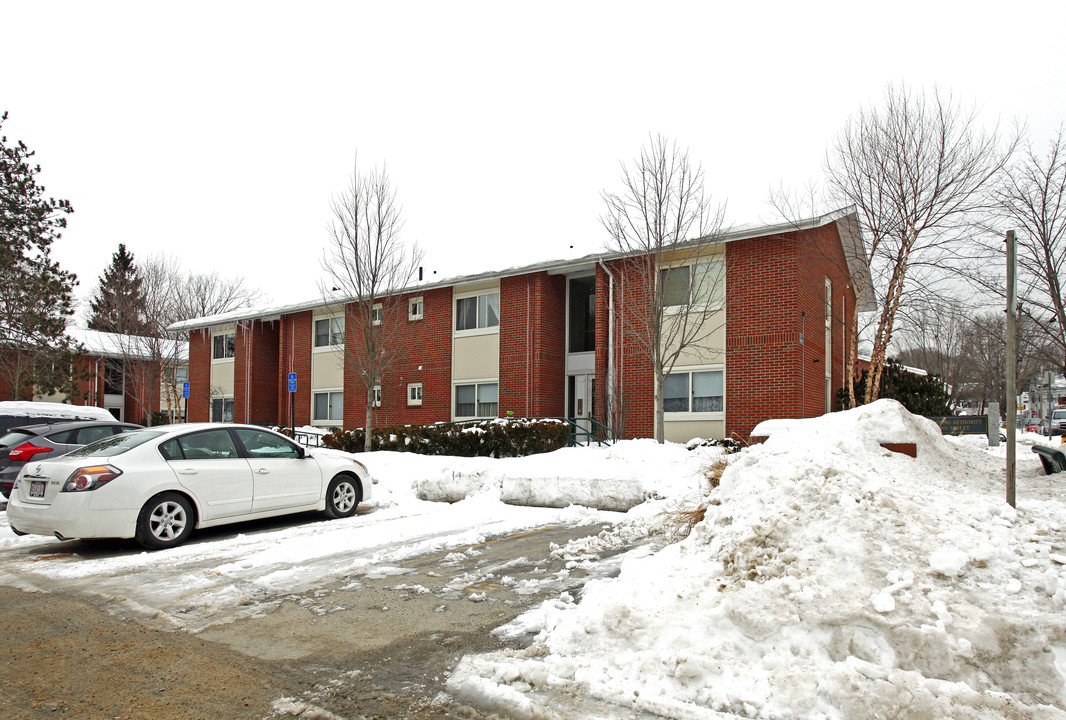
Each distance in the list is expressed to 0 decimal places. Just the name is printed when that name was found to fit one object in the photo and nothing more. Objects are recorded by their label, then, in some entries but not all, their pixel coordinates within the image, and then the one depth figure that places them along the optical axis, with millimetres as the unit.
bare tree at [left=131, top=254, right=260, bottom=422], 30612
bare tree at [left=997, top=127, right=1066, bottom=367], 14883
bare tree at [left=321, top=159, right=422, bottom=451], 17984
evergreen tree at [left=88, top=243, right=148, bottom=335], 30375
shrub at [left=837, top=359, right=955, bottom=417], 19969
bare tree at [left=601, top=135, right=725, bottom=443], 15648
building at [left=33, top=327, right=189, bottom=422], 31414
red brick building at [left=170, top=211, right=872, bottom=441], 17641
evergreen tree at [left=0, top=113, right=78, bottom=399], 24344
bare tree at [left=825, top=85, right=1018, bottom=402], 17078
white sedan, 7445
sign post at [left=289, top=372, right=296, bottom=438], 23286
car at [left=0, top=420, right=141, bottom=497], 10789
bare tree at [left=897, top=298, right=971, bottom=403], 18594
